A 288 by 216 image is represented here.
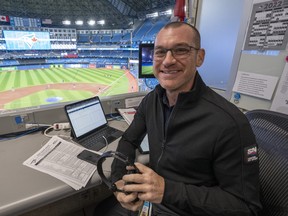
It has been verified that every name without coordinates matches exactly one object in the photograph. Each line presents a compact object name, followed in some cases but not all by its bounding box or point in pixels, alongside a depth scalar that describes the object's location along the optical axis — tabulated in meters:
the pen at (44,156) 1.07
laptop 1.36
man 0.65
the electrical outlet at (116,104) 1.95
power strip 1.57
